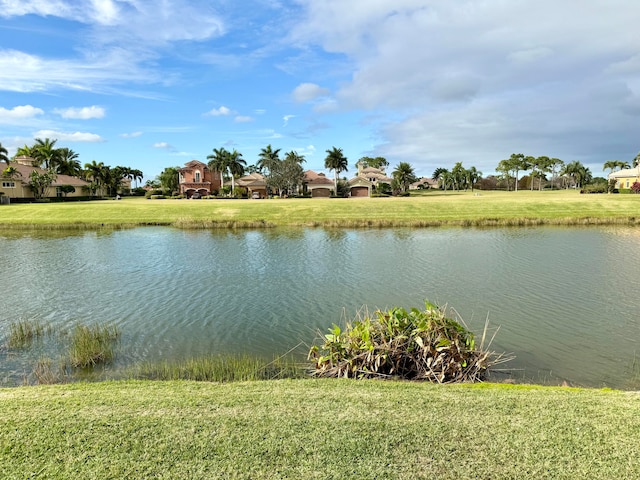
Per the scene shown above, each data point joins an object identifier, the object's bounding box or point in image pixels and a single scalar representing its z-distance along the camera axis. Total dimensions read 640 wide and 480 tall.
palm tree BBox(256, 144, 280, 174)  99.73
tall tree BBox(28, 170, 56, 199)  79.94
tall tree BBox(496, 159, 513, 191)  118.56
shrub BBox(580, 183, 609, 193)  86.38
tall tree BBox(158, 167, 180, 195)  109.75
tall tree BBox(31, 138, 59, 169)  96.56
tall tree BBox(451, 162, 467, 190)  131.12
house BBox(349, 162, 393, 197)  102.00
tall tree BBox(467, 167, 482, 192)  132.00
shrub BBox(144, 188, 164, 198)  108.59
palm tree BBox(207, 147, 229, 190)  101.31
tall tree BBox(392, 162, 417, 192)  105.19
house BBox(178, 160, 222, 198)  99.38
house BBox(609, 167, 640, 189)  92.19
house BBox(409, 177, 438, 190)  144.00
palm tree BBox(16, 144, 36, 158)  98.56
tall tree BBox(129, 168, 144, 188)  136.50
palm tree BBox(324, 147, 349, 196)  101.25
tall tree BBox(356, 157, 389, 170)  163.39
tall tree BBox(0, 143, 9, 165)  80.00
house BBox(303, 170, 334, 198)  102.44
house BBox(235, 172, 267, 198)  101.65
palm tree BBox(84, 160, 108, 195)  103.31
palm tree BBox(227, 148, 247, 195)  101.38
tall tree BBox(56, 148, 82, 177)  102.44
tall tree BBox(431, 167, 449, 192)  137.43
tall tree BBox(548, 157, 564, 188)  119.44
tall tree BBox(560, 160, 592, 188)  131.62
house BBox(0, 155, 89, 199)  77.76
